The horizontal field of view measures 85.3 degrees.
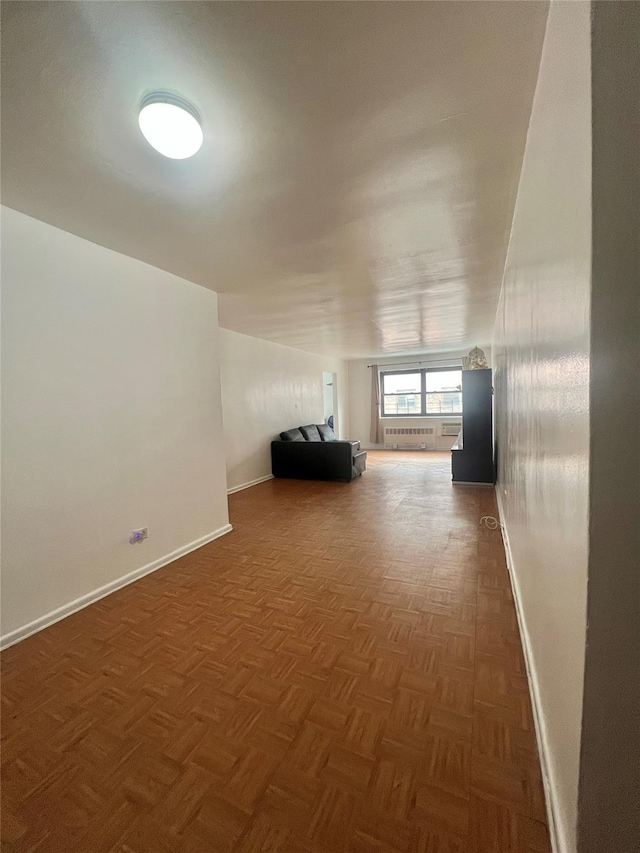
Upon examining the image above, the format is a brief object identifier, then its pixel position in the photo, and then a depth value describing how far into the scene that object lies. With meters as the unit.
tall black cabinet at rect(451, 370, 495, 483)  4.60
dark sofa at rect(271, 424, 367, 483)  5.52
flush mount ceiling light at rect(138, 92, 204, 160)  1.21
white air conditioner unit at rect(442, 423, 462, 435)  8.35
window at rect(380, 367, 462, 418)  8.59
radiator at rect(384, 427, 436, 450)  8.69
